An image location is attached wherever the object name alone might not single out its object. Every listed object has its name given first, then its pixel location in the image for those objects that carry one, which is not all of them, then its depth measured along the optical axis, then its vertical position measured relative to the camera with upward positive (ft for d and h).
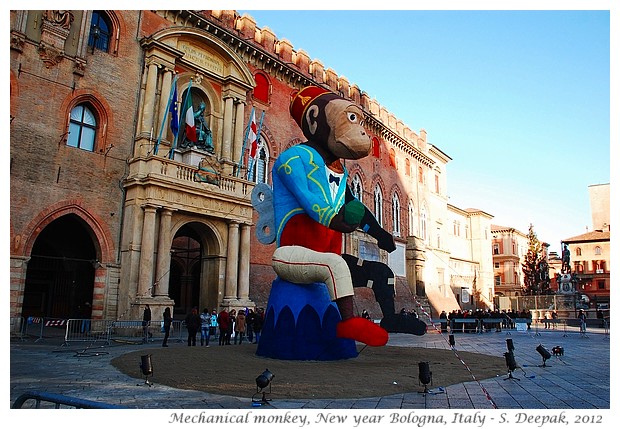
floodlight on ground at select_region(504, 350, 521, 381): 24.72 -3.53
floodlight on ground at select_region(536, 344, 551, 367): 29.39 -3.52
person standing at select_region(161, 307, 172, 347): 43.09 -3.20
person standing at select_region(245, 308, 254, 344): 50.19 -3.73
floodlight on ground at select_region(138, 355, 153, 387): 20.81 -3.51
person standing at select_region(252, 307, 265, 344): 50.14 -3.41
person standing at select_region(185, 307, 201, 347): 44.21 -3.39
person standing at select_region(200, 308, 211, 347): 46.80 -3.77
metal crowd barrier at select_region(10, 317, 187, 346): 44.93 -4.69
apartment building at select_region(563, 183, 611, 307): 163.94 +13.68
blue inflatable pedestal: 29.27 -2.10
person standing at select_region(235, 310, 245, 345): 48.73 -3.57
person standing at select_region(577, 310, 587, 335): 64.64 -3.88
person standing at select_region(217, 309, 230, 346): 45.91 -3.17
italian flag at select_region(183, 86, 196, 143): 61.46 +22.27
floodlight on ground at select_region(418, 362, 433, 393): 19.61 -3.36
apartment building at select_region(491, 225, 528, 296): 199.52 +15.80
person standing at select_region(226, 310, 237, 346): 47.24 -3.97
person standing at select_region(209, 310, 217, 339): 50.49 -3.82
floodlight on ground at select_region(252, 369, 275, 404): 17.67 -3.44
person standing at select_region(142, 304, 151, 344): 47.37 -3.64
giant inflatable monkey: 27.48 +4.84
